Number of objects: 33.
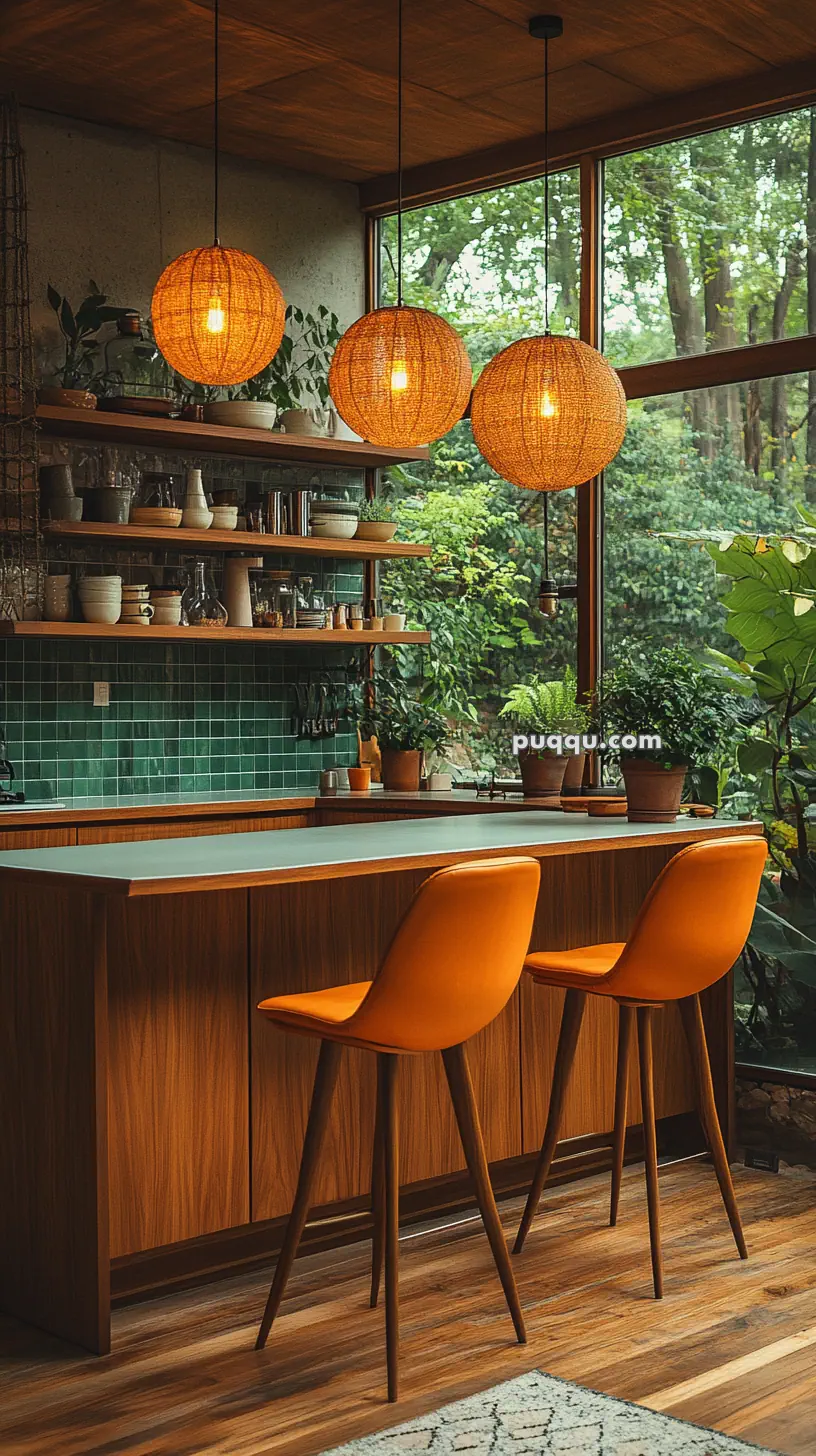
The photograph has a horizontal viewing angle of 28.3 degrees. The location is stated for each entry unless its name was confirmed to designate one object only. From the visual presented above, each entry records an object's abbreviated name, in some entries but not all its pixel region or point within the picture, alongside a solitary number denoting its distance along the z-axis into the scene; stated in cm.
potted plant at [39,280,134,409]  559
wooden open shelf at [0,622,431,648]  524
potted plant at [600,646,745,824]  416
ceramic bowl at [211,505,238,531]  582
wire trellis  515
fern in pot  501
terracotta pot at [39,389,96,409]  534
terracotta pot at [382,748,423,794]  585
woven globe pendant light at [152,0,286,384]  398
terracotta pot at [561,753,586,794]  527
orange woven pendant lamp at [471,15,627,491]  410
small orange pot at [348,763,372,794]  589
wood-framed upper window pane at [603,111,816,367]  513
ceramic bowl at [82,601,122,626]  547
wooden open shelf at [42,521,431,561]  538
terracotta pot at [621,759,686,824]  421
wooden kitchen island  324
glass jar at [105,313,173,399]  574
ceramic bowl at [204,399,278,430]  579
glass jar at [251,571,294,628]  595
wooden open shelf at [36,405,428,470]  537
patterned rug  280
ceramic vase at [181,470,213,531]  573
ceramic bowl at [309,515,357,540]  611
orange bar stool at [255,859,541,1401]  300
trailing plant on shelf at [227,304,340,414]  629
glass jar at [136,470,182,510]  571
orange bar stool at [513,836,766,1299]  355
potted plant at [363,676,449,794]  586
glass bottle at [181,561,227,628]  579
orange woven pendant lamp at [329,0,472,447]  403
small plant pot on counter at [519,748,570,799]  505
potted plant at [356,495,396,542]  618
